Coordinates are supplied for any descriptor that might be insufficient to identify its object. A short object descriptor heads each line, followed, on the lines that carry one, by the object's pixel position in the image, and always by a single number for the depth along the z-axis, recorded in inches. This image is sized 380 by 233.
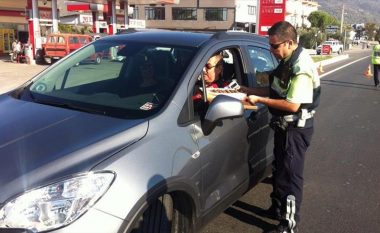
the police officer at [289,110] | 141.5
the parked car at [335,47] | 2405.3
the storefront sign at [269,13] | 658.2
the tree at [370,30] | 6196.4
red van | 1108.5
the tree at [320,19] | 4596.5
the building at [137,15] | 1380.9
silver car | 89.5
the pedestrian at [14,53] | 1185.0
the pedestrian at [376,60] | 609.6
